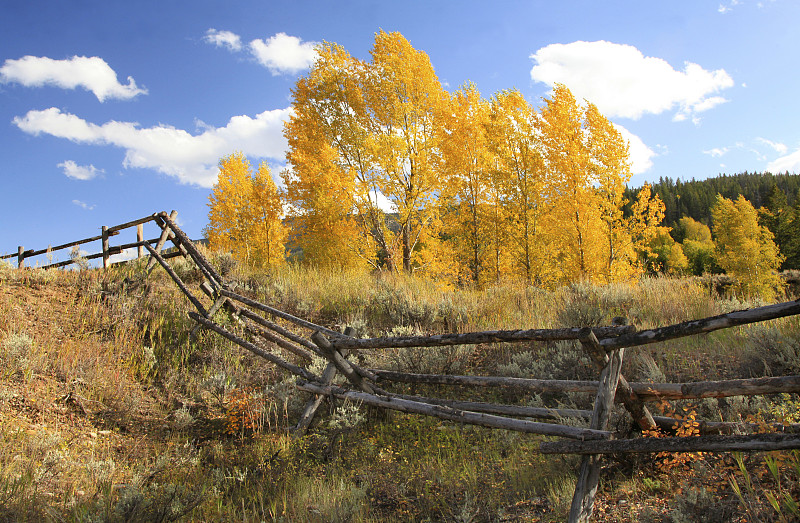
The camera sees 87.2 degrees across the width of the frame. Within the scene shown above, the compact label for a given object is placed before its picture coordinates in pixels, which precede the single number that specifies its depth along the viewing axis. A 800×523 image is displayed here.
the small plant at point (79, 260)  9.86
